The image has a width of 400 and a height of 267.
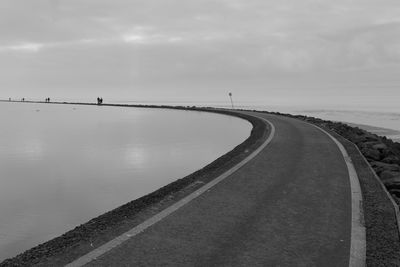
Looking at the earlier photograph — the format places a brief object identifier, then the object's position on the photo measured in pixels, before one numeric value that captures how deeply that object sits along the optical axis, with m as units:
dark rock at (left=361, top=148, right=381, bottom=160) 15.80
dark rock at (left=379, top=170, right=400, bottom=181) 11.83
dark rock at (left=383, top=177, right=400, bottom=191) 10.85
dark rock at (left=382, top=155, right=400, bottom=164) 15.34
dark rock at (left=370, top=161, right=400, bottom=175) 12.93
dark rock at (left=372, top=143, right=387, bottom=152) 17.64
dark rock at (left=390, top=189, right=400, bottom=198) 10.47
